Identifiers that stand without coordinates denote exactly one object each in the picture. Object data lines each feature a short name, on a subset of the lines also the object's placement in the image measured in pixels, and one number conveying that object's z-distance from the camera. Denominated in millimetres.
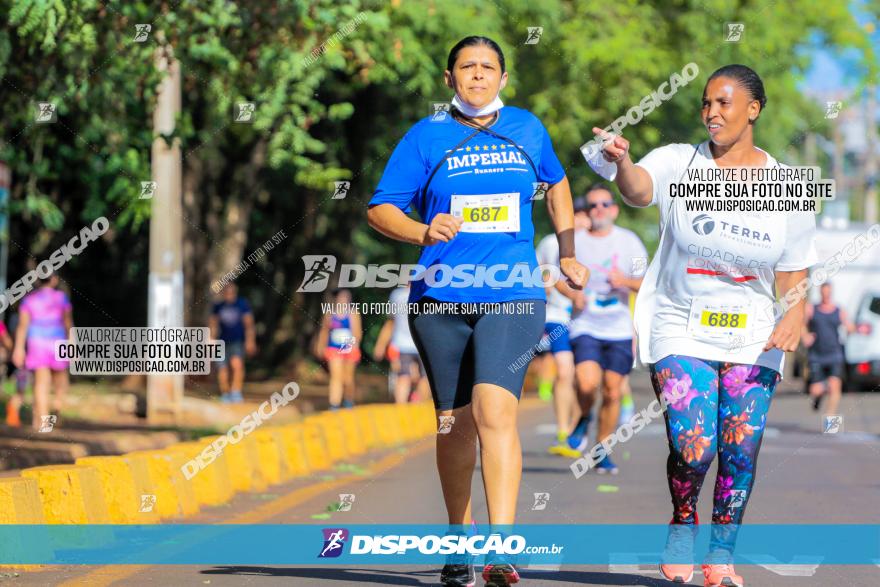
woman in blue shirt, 6273
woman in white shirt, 6422
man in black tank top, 21422
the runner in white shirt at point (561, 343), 13312
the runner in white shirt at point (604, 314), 12258
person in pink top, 16828
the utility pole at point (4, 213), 16672
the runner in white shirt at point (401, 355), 19859
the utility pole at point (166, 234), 17984
